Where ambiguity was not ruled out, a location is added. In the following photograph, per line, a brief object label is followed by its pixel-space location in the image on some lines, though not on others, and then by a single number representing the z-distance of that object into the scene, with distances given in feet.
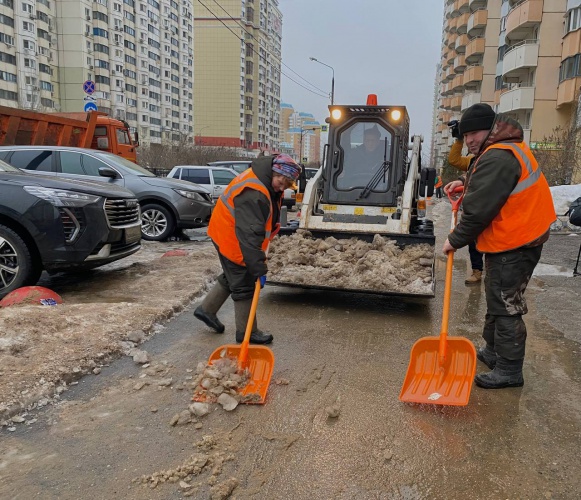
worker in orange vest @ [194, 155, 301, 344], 11.73
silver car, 28.14
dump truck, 36.65
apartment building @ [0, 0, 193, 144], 183.01
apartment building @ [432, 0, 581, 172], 86.48
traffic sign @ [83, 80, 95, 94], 42.83
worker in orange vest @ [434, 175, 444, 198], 103.58
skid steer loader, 16.80
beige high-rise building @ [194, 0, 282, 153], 295.07
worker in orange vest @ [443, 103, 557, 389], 10.23
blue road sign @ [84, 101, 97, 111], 43.64
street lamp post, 97.04
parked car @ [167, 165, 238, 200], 47.80
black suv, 16.17
